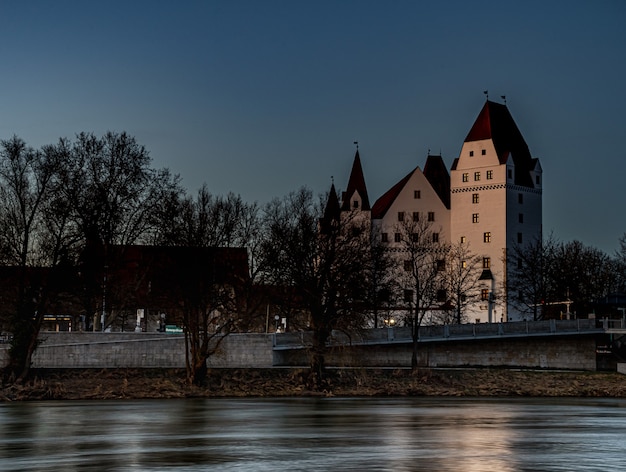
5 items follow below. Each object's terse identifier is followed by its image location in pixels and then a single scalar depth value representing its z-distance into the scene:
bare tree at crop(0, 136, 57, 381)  66.50
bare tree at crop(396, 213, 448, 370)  84.12
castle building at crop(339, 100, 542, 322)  149.12
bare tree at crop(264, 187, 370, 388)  71.50
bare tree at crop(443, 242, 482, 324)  111.44
